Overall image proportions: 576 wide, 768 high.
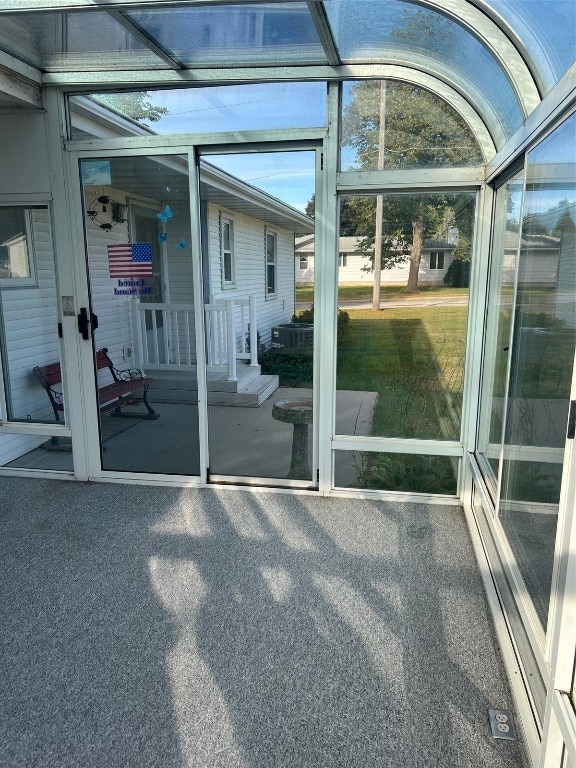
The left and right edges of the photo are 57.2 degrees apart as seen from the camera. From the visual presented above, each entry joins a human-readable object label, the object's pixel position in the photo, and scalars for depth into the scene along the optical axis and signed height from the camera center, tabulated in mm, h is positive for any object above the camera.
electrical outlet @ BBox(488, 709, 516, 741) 1744 -1462
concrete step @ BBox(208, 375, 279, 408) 3811 -815
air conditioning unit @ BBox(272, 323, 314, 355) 3557 -371
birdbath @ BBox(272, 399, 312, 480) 3686 -1027
